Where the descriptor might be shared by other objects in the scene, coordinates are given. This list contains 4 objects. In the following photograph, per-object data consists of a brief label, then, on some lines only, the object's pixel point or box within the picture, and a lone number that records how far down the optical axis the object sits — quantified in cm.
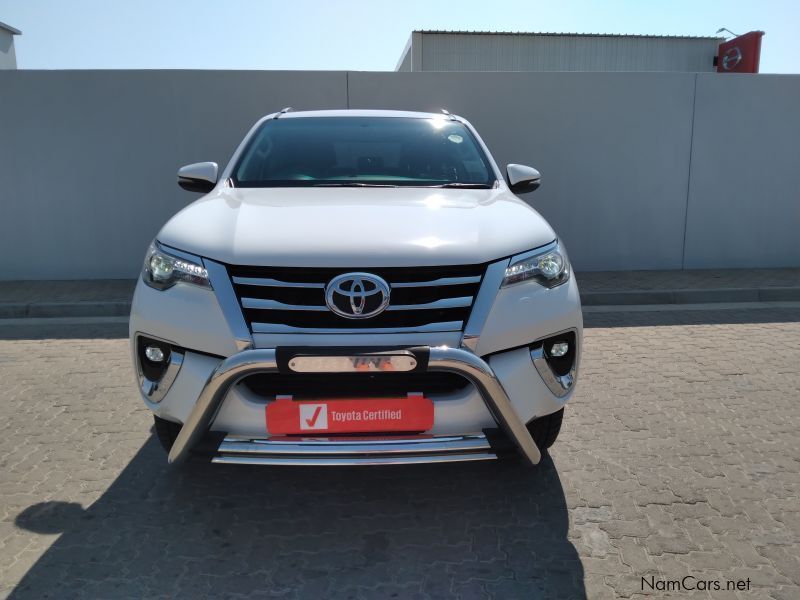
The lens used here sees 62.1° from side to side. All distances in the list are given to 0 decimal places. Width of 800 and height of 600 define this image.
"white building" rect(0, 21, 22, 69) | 2259
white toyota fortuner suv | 244
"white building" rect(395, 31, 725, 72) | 2370
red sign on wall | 1958
